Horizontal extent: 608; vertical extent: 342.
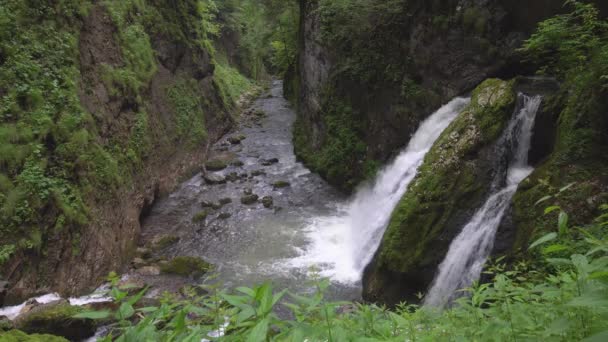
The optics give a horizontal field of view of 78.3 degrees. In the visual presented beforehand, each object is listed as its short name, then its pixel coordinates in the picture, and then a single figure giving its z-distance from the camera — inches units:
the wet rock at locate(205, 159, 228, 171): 598.9
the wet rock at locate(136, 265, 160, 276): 347.3
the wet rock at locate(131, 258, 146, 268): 361.1
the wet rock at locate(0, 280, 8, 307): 244.7
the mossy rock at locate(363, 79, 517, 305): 265.1
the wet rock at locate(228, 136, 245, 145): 712.4
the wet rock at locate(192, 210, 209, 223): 453.0
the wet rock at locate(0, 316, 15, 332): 215.9
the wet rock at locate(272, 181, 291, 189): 530.3
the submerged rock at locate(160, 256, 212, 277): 348.8
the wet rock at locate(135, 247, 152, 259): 378.9
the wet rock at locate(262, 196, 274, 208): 480.4
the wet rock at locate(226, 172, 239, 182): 558.9
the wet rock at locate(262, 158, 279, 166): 607.2
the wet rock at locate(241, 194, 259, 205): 490.3
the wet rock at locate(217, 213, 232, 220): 458.9
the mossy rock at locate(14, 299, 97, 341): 230.5
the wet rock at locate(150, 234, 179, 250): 398.2
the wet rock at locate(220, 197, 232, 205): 492.8
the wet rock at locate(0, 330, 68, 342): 144.3
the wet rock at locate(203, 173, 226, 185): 551.5
